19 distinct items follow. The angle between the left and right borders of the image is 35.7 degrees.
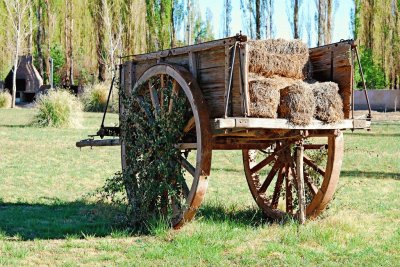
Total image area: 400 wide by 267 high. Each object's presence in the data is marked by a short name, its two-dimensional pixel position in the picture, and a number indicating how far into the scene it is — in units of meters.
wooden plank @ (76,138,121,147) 7.72
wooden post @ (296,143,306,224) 6.72
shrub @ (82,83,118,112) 32.25
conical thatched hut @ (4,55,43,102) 46.34
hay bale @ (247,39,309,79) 6.18
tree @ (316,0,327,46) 36.69
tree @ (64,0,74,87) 44.62
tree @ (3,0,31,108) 38.34
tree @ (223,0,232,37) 52.22
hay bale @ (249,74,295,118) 5.84
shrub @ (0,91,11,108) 36.70
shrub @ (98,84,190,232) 6.48
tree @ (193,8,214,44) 57.14
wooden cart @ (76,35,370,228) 5.86
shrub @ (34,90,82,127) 21.66
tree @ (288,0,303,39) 37.05
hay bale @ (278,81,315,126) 6.07
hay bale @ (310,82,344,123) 6.39
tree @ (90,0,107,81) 41.28
